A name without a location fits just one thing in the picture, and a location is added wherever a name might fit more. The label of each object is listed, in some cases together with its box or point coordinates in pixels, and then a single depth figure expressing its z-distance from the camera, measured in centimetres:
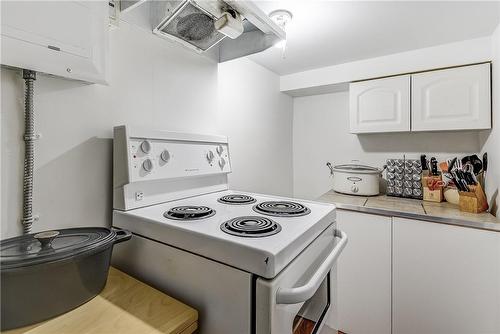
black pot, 47
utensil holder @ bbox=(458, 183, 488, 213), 138
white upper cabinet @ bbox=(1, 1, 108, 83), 59
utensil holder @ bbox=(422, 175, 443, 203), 167
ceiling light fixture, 119
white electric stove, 53
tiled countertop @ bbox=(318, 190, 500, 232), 125
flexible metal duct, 68
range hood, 88
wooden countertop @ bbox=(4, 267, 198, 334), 51
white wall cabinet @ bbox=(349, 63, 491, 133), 147
